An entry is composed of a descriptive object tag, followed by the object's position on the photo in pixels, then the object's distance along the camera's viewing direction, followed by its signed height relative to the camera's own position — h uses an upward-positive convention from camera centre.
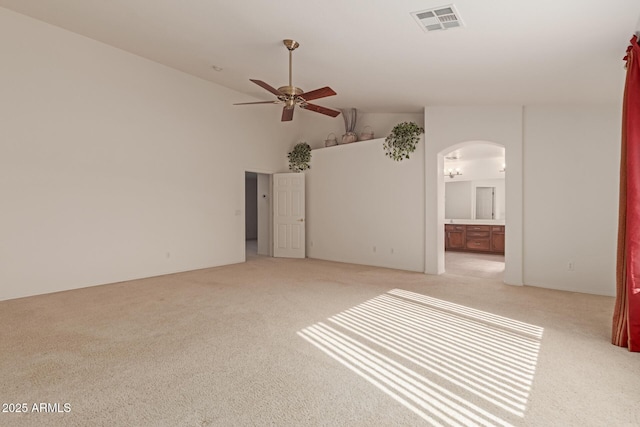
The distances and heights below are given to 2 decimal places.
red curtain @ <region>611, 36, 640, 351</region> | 2.67 -0.05
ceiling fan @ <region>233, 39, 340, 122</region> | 3.89 +1.36
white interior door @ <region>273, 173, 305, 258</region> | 7.82 -0.20
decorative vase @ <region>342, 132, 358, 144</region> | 7.21 +1.54
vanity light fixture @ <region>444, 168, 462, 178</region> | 9.77 +1.06
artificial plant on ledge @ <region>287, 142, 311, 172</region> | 7.85 +1.22
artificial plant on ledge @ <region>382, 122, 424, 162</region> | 6.14 +1.29
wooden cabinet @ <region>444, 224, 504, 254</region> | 8.59 -0.81
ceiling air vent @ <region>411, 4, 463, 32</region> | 2.92 +1.75
